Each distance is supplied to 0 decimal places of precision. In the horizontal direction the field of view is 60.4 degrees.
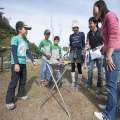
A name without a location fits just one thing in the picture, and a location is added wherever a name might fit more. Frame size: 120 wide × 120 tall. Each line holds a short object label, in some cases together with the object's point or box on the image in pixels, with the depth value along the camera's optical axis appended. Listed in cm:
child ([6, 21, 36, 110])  219
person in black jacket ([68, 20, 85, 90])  345
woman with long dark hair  156
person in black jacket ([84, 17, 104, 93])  298
